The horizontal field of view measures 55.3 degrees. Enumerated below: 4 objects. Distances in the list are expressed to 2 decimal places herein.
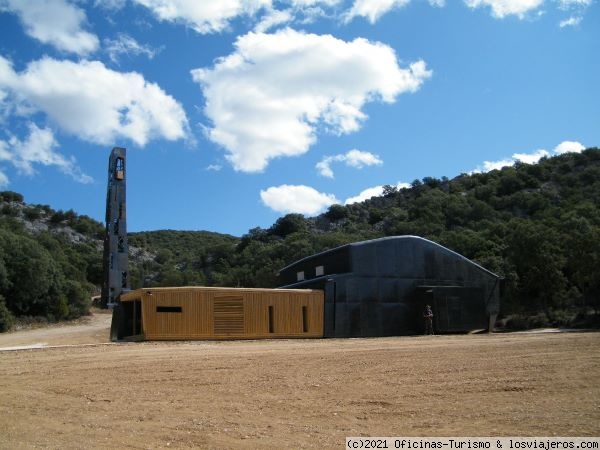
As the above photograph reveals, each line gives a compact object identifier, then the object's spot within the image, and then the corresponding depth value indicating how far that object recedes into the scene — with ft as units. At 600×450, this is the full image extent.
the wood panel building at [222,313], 79.10
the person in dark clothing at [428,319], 96.78
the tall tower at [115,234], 159.63
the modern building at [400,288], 97.60
